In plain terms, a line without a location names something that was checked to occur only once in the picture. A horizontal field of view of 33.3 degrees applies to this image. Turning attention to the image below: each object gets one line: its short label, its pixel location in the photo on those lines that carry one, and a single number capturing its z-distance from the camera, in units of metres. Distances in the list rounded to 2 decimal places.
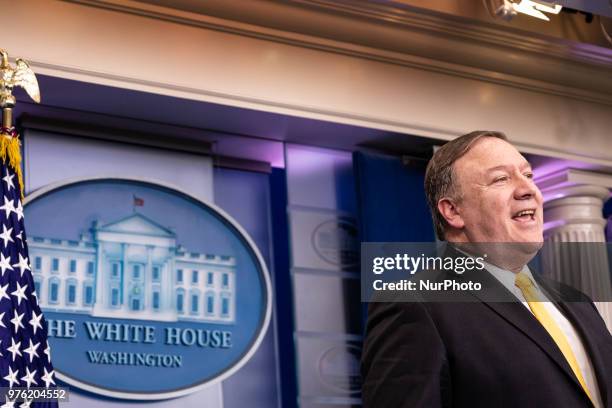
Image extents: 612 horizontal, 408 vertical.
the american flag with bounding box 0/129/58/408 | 3.16
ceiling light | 4.18
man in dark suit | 1.65
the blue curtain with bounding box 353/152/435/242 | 4.46
